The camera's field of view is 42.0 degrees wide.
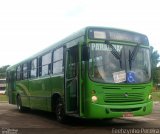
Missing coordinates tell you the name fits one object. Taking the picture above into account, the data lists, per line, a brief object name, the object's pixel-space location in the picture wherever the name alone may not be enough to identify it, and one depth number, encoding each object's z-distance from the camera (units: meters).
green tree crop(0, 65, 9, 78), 71.27
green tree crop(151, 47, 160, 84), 58.90
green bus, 6.57
